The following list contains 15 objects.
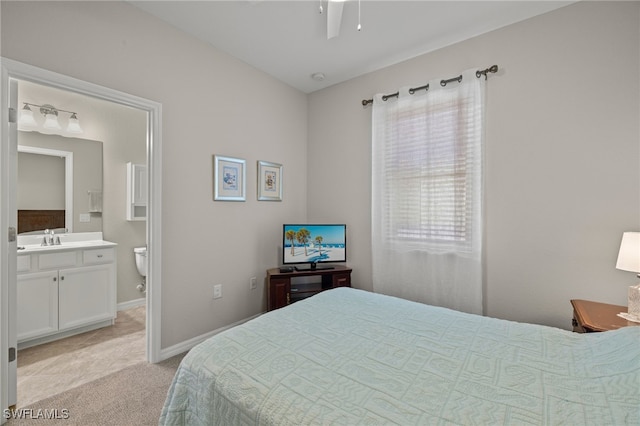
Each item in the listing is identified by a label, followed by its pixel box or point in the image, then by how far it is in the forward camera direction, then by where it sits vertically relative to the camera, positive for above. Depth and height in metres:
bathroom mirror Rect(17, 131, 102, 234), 3.10 +0.35
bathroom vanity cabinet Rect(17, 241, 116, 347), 2.55 -0.77
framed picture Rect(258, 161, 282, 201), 3.11 +0.36
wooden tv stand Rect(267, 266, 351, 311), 2.85 -0.74
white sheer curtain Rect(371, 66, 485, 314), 2.39 +0.18
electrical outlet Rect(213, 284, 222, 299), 2.70 -0.75
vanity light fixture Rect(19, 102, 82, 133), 2.96 +1.04
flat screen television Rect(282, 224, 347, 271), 3.05 -0.33
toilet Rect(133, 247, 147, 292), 3.67 -0.61
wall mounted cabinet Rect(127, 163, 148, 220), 3.72 +0.28
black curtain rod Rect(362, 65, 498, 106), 2.32 +1.18
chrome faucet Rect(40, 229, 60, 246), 3.06 -0.28
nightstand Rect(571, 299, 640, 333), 1.50 -0.58
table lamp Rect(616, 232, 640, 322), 1.53 -0.27
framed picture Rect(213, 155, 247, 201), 2.68 +0.34
